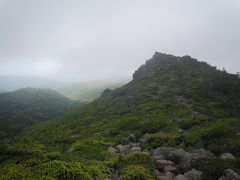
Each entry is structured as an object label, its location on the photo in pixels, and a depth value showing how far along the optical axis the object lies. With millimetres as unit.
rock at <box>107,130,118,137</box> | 25914
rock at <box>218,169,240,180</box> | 12851
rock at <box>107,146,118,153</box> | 19065
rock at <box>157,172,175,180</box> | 13838
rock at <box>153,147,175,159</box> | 16847
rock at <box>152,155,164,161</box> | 16223
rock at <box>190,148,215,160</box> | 15635
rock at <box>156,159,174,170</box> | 15211
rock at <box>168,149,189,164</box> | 15655
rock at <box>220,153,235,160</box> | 15455
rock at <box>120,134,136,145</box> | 21610
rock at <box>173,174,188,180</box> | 13440
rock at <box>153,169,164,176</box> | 14303
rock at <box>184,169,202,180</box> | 13530
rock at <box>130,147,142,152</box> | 18688
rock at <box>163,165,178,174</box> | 14470
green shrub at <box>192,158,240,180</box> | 13663
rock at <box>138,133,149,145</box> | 20668
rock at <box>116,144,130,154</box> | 19011
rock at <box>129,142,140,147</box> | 19957
